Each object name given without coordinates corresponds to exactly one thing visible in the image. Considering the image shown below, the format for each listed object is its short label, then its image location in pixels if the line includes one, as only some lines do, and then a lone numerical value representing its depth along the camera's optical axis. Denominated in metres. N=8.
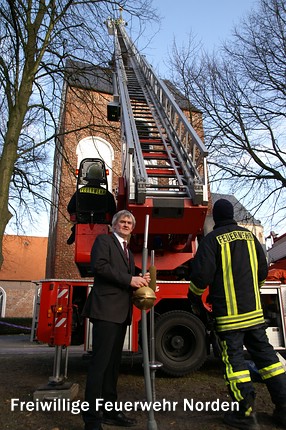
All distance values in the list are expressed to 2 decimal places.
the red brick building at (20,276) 25.08
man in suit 2.86
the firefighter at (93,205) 5.04
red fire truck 4.31
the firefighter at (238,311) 2.88
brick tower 9.49
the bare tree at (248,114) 11.21
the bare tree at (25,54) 6.87
